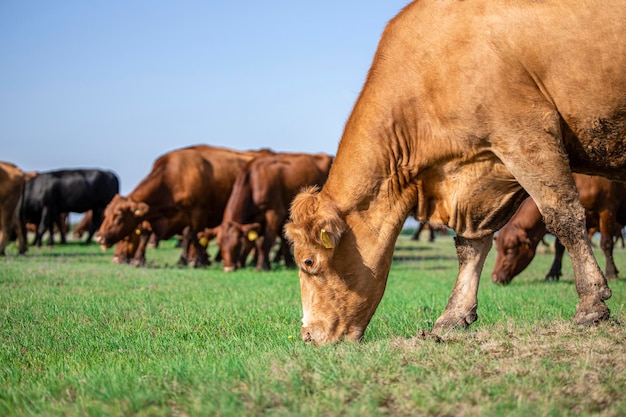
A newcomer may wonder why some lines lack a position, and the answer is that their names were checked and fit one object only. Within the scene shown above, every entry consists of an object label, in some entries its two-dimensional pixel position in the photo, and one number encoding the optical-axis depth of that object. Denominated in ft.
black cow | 102.22
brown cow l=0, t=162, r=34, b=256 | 64.56
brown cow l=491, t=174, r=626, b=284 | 45.01
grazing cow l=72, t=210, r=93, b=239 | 131.34
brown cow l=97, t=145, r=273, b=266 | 60.03
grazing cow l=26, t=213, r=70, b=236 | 118.75
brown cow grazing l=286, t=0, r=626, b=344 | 19.07
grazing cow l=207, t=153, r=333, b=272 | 56.65
